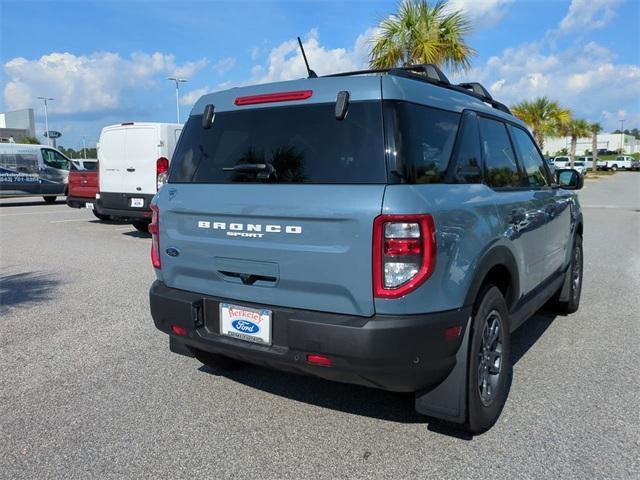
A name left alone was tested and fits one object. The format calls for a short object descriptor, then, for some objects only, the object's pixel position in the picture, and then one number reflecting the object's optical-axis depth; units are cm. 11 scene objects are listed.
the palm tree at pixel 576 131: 4841
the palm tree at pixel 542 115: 3572
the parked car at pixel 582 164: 5155
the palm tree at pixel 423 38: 1395
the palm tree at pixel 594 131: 5259
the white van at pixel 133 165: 1023
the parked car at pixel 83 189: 1225
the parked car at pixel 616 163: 6225
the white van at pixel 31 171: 1758
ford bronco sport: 259
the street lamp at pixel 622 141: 9612
